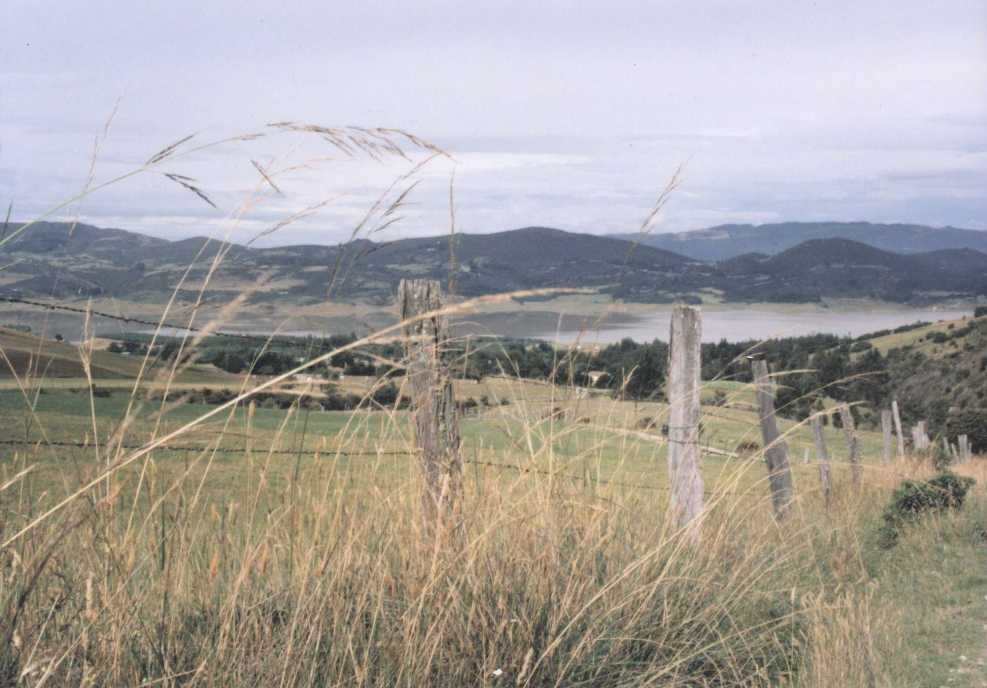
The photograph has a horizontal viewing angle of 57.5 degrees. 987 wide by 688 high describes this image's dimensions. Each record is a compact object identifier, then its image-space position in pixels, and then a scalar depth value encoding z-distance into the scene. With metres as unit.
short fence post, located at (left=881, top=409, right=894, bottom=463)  17.50
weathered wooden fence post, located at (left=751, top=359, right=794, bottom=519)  6.99
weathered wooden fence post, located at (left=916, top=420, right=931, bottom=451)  23.82
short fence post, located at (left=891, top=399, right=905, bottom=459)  18.72
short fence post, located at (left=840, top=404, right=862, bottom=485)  9.77
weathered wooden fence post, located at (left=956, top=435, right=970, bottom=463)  23.46
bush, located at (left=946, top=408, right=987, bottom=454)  32.06
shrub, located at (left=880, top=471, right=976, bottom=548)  7.53
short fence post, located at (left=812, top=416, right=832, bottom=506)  8.89
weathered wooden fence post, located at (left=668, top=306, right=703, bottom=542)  4.96
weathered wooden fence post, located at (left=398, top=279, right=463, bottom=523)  3.73
